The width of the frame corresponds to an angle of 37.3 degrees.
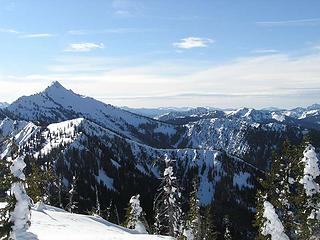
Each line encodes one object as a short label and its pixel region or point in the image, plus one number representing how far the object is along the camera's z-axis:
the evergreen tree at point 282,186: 39.06
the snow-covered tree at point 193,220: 57.87
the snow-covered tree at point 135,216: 64.62
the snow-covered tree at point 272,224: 32.50
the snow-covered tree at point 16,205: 24.89
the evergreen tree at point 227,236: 88.46
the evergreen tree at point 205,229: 69.92
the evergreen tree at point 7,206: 24.80
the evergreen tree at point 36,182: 73.78
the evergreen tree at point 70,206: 84.27
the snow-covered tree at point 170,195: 50.47
